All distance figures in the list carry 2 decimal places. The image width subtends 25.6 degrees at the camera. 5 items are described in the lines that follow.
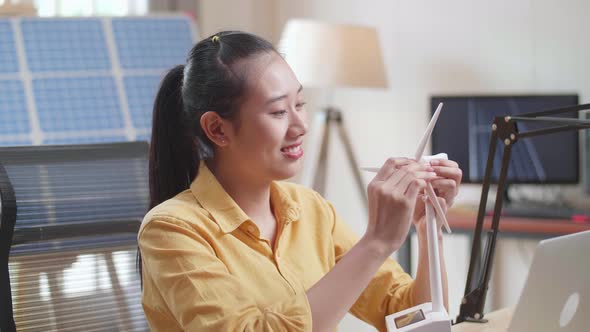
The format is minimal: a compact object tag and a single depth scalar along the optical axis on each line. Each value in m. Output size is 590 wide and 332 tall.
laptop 1.86
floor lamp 4.07
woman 1.95
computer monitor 3.78
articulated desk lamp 2.10
